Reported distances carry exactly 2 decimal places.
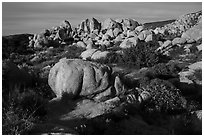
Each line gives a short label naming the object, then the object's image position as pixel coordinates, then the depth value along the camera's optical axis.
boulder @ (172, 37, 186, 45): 31.77
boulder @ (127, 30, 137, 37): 45.33
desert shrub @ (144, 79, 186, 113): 11.36
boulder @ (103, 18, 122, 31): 65.14
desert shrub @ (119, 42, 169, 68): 20.83
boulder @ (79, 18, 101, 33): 72.38
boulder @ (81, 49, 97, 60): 27.41
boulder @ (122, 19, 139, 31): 62.92
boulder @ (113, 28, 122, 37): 57.44
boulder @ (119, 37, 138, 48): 34.12
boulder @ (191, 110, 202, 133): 10.14
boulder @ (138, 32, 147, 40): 39.32
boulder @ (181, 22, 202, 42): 34.19
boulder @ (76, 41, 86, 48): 40.88
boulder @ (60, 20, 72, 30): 70.12
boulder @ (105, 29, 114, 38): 56.67
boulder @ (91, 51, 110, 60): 25.07
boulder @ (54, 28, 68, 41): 59.74
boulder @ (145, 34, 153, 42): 36.92
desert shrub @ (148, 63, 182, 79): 15.75
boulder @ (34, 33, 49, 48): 45.39
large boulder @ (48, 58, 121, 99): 11.30
